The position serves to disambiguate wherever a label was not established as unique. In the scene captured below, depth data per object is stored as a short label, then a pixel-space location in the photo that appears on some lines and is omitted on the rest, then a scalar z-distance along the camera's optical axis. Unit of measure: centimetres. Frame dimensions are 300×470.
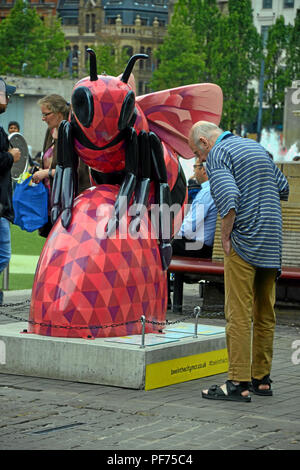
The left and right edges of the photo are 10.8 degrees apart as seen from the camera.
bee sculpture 1150
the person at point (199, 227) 1759
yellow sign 1101
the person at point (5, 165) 1543
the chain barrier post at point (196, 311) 1178
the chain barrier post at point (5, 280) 1946
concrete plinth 1092
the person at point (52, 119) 1496
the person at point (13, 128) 2522
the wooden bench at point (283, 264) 1657
